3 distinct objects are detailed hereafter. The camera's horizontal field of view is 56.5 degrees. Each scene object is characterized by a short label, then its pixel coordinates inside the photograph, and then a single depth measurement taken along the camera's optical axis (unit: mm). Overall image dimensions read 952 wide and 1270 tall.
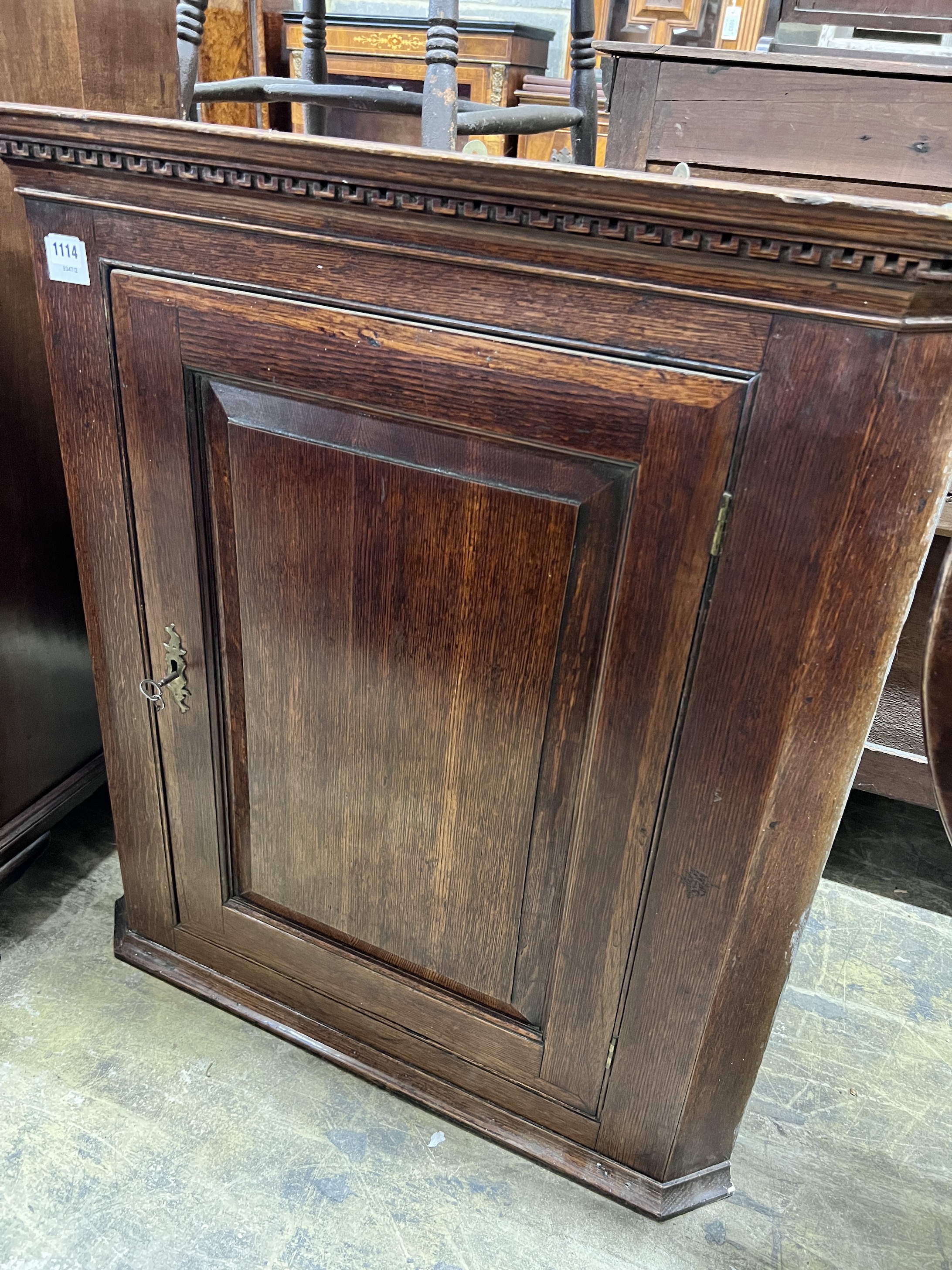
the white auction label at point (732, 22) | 3314
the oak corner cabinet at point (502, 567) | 632
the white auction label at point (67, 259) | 823
